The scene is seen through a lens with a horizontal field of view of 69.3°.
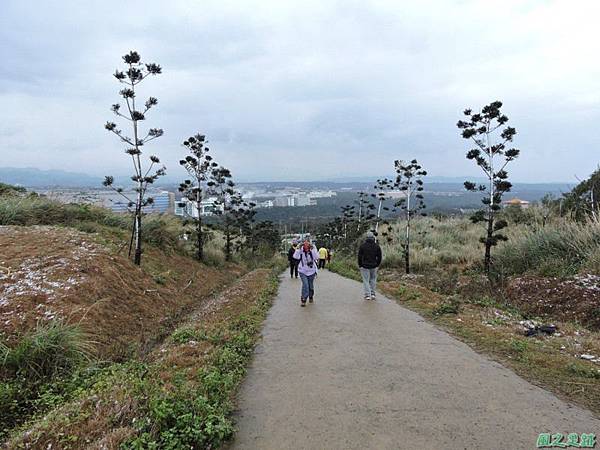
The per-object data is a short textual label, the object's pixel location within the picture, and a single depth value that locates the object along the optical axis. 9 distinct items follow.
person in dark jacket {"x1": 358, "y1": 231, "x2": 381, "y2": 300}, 10.55
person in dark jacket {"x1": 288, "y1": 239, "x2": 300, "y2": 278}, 18.78
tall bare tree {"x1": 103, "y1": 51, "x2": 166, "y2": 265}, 12.76
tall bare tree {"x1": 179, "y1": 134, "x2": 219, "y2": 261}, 22.68
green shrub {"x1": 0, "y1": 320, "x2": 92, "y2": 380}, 5.82
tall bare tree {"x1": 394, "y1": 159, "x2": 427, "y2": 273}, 20.05
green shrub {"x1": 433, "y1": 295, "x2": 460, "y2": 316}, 8.94
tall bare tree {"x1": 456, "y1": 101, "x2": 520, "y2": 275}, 14.10
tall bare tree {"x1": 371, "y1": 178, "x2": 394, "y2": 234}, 21.59
